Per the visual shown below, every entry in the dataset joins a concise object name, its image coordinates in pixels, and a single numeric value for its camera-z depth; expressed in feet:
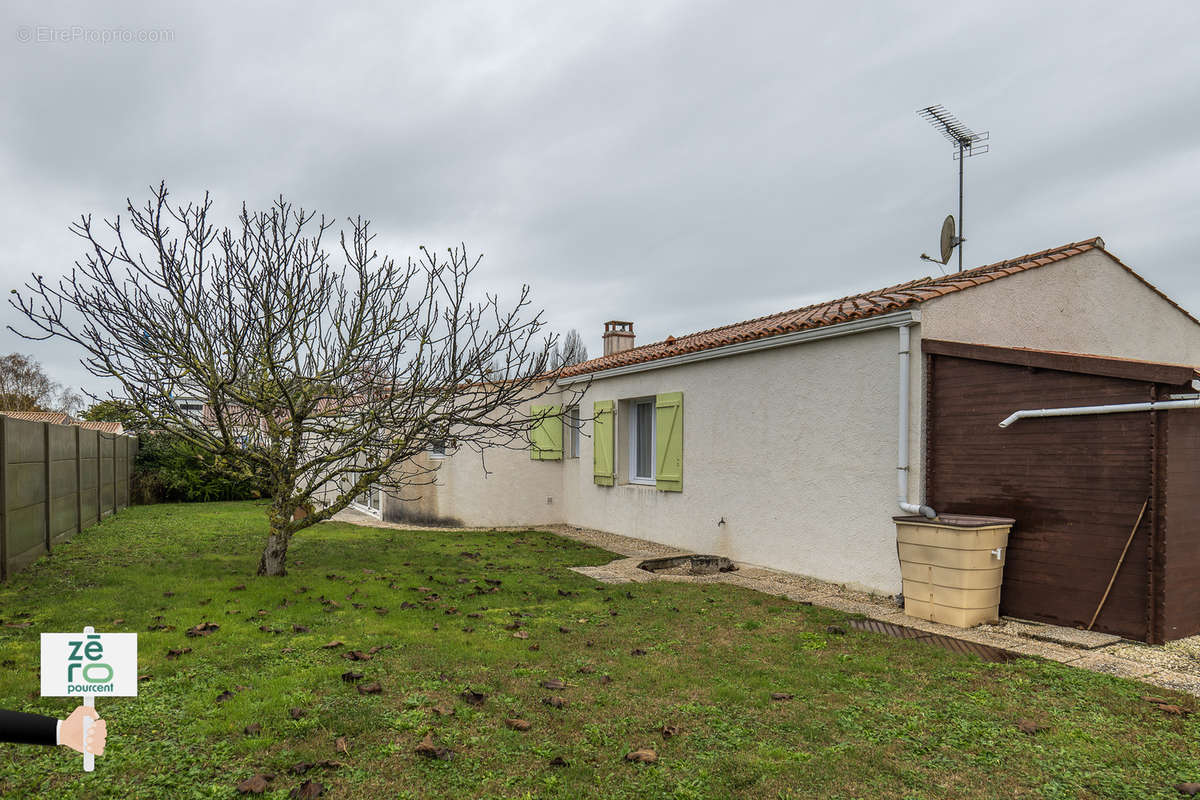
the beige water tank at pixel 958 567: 18.95
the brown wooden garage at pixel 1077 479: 17.46
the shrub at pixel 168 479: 60.59
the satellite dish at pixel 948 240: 32.78
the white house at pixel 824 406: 23.00
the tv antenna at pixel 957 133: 36.96
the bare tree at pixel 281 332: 21.74
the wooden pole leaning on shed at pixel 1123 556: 17.57
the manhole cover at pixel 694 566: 28.32
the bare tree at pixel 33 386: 117.19
